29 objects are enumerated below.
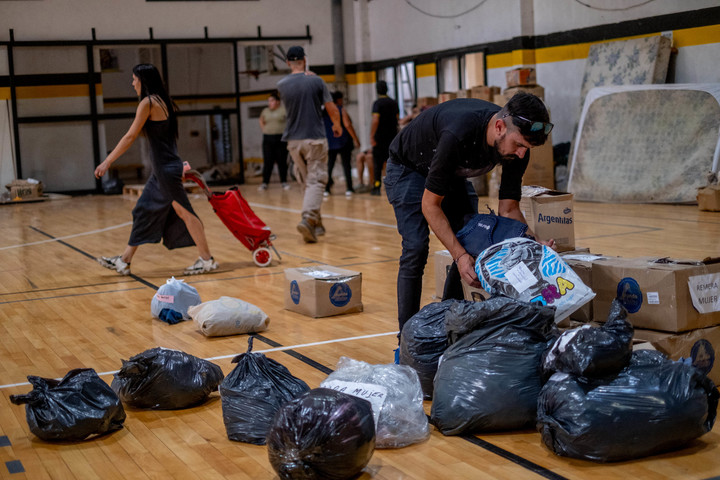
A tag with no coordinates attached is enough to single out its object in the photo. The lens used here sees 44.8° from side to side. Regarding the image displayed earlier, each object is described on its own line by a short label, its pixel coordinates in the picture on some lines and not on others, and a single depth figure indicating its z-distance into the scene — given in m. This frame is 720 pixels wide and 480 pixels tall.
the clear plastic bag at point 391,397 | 3.04
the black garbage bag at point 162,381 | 3.52
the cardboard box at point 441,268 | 4.44
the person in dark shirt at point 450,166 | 3.31
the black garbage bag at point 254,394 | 3.15
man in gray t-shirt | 8.26
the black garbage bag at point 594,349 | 2.85
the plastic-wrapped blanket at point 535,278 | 3.31
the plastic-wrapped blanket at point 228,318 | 4.75
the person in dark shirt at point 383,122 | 12.60
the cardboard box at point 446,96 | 12.81
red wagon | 6.95
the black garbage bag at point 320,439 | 2.63
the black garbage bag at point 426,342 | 3.48
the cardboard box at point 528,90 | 11.55
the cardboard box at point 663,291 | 3.36
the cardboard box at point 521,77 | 11.78
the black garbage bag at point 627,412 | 2.76
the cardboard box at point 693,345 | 3.34
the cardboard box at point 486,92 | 12.64
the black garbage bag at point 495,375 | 3.05
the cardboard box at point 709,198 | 9.20
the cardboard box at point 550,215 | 4.27
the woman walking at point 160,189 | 6.29
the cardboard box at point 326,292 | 5.16
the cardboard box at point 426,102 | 13.86
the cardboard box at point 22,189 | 14.96
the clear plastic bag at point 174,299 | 5.25
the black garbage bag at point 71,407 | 3.17
